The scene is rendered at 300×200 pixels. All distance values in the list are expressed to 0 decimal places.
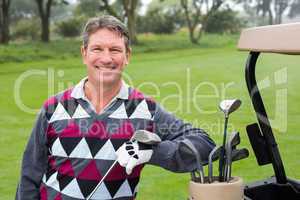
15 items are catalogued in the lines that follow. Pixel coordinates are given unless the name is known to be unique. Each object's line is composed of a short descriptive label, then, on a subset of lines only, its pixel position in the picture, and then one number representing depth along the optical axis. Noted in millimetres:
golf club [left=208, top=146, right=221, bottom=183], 1569
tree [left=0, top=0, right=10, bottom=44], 23688
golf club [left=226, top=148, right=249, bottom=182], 1606
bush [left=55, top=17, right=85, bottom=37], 31781
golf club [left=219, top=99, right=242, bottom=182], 1694
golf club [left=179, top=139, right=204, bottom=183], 1541
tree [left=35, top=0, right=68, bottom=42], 25025
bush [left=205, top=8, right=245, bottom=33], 35938
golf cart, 1554
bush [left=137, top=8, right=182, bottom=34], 34594
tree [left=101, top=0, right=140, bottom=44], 24344
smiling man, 1734
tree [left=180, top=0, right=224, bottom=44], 28641
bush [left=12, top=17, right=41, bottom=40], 38062
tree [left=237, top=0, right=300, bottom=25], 44138
